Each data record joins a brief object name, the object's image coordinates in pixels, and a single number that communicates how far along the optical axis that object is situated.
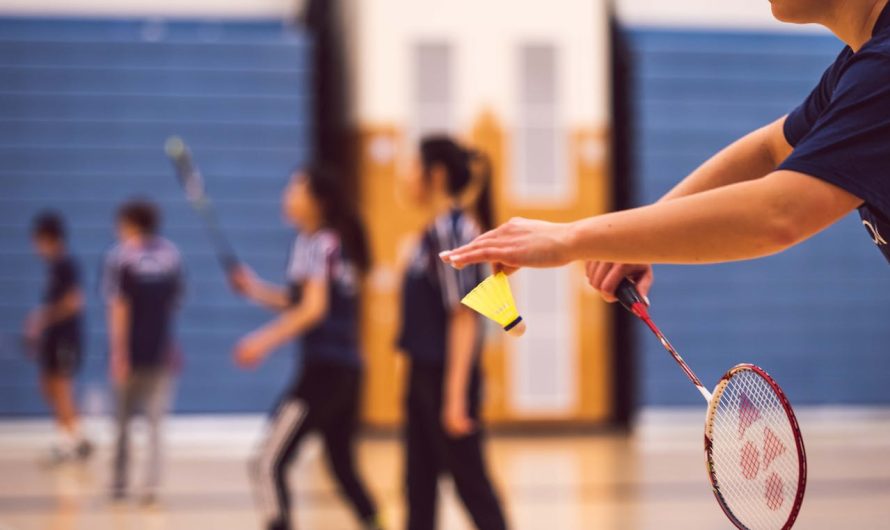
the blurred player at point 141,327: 12.97
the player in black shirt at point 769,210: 2.94
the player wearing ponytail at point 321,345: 8.82
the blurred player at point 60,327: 16.92
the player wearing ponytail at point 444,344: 7.74
